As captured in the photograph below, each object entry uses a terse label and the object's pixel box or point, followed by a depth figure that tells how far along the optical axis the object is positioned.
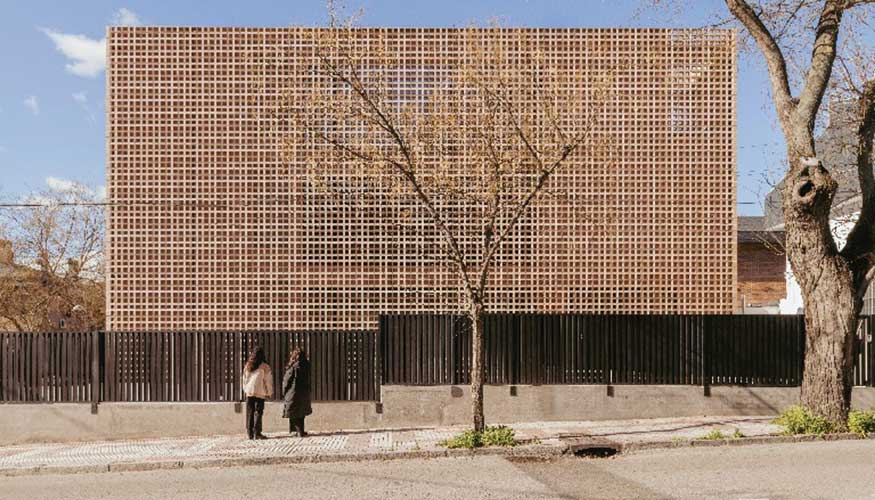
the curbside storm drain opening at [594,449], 10.48
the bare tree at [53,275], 27.12
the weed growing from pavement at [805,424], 10.84
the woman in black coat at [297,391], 12.41
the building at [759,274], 30.00
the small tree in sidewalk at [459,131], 11.07
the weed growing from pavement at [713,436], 10.81
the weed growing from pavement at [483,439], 10.71
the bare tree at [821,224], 10.93
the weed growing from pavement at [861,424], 10.88
